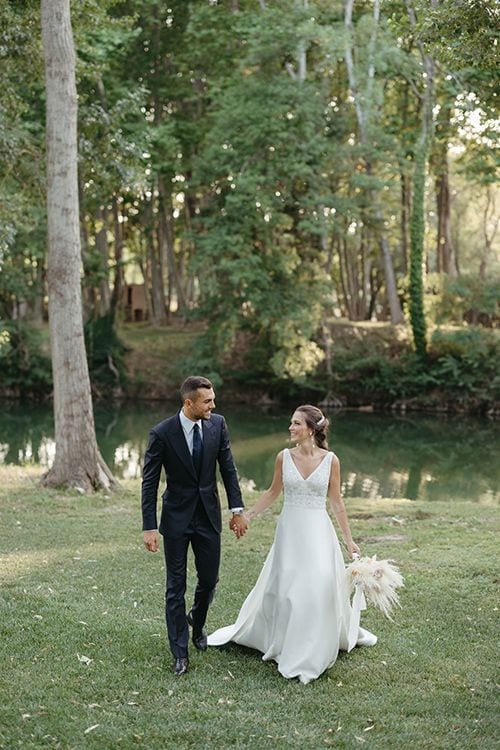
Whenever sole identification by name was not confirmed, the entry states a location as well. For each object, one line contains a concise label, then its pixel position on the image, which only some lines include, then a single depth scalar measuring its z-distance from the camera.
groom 6.70
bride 6.77
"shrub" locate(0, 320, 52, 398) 38.50
